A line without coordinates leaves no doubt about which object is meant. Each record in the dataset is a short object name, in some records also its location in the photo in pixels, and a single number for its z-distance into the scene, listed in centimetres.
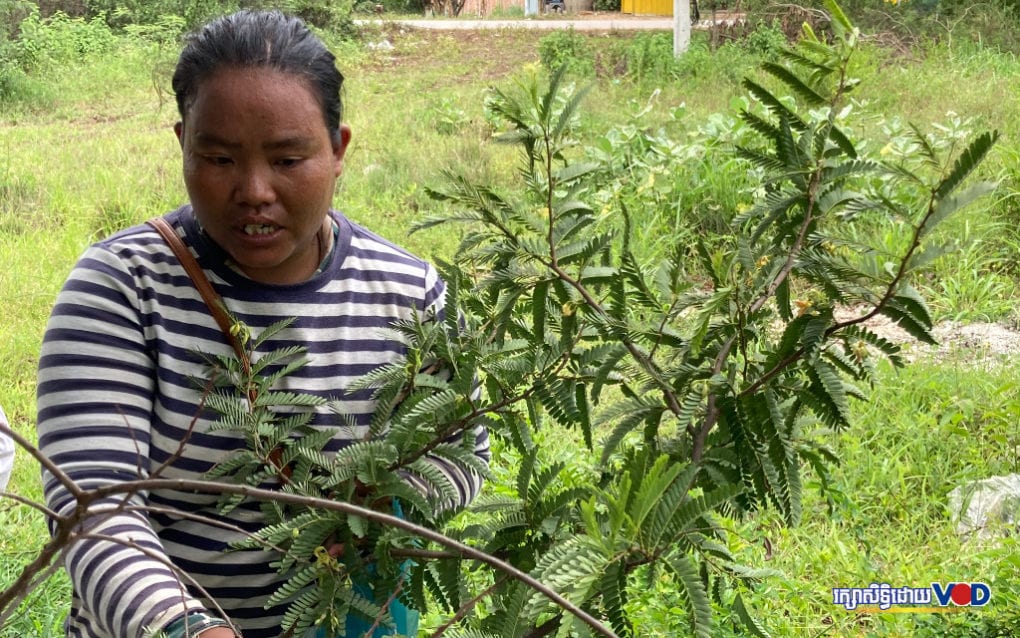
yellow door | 1400
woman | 142
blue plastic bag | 142
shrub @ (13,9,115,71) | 978
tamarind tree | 128
